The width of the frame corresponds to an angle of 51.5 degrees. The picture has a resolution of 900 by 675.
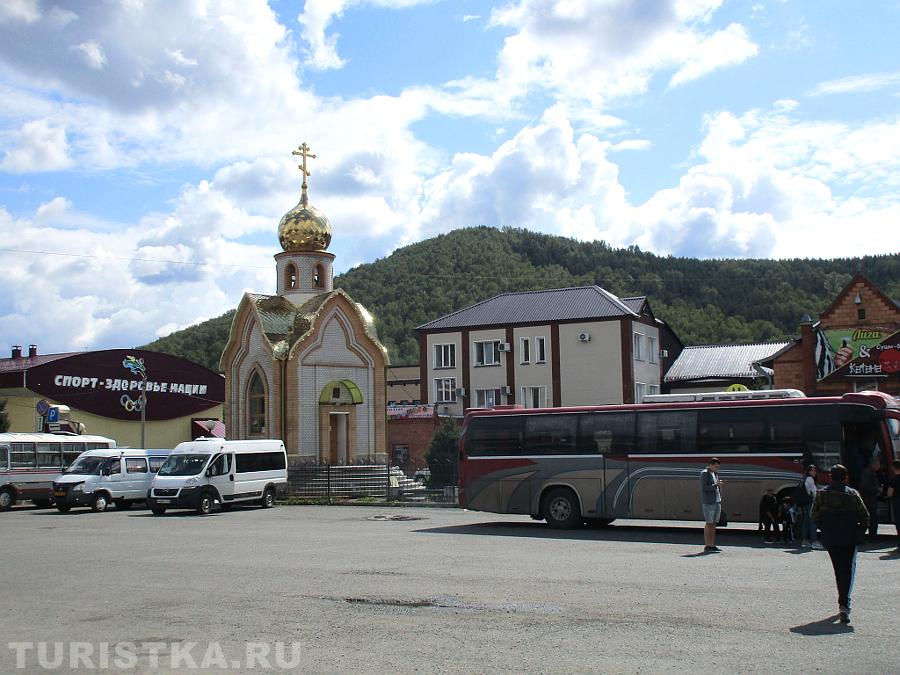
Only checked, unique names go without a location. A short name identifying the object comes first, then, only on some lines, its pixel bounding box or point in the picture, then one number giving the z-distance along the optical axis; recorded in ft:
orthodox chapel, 121.08
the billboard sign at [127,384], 164.66
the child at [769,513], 59.67
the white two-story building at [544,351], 174.09
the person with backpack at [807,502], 56.34
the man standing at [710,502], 53.52
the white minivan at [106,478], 99.96
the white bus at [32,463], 106.73
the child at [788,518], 58.44
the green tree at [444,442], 150.10
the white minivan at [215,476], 91.86
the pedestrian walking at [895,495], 51.47
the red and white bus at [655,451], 60.70
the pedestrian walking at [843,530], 31.22
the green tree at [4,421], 148.05
